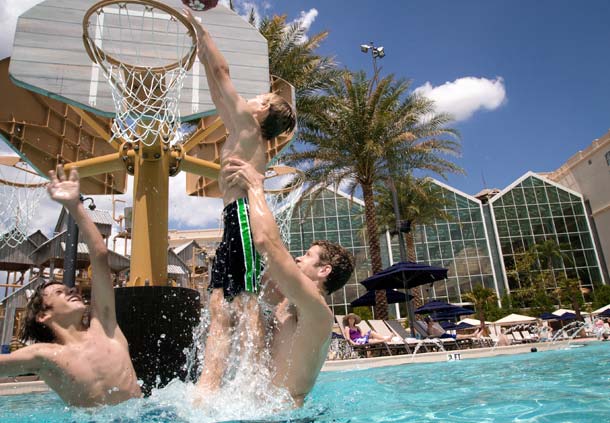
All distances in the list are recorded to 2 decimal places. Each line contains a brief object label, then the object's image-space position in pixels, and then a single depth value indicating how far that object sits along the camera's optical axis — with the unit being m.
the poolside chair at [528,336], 20.45
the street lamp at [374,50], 24.23
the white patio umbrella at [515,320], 27.17
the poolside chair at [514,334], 25.75
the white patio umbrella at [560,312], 27.51
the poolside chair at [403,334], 13.66
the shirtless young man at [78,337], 2.75
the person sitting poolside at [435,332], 15.27
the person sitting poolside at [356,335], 13.21
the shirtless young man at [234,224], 2.88
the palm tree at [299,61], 17.45
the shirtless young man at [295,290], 2.19
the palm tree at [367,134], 18.98
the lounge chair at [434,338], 14.51
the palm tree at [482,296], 37.05
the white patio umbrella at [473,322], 26.91
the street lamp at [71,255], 9.41
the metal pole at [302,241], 40.44
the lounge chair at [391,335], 13.39
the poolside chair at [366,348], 12.95
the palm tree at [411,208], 28.56
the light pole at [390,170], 16.56
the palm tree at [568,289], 36.68
